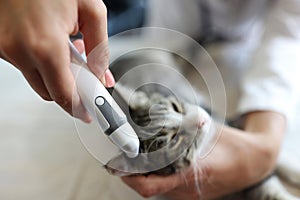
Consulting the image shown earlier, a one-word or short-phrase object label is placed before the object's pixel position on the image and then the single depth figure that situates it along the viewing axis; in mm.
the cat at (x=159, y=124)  505
